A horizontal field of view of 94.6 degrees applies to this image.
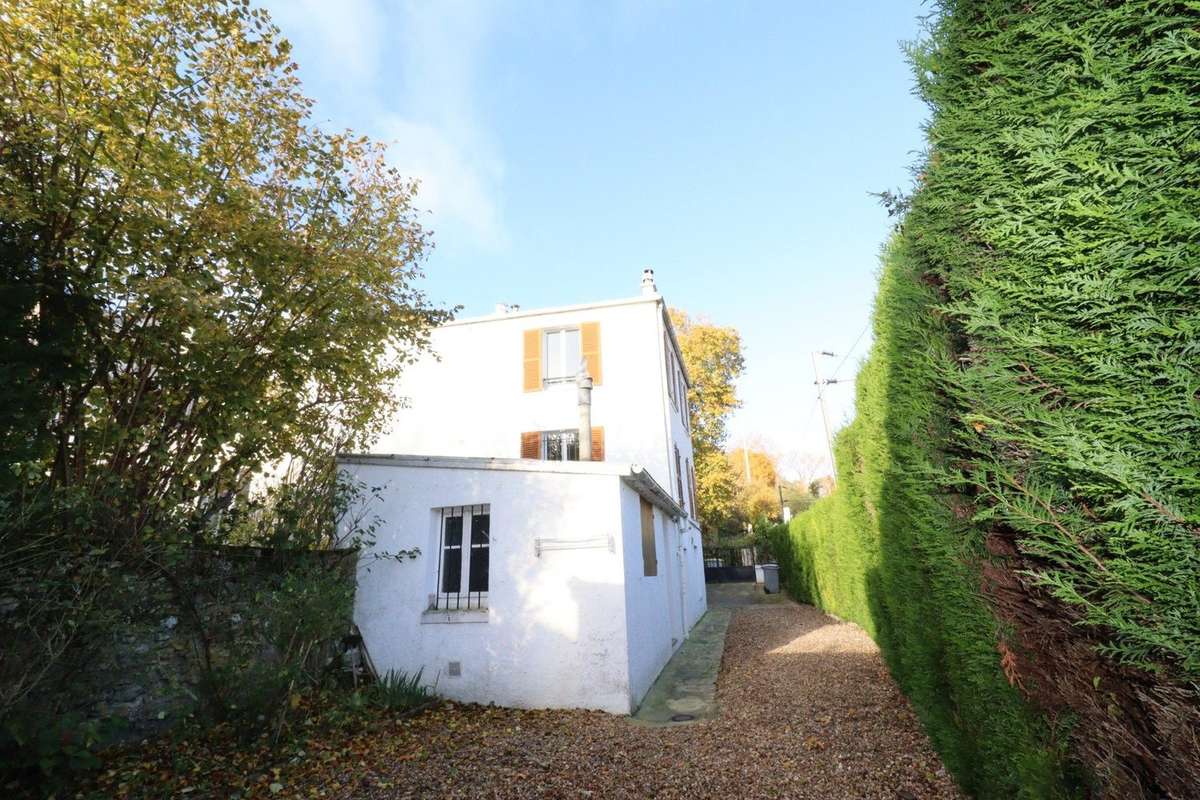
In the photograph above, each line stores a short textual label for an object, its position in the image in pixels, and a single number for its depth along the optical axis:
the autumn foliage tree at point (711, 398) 21.98
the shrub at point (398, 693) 5.96
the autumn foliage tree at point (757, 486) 35.22
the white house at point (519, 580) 6.36
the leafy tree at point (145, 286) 3.88
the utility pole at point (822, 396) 22.19
